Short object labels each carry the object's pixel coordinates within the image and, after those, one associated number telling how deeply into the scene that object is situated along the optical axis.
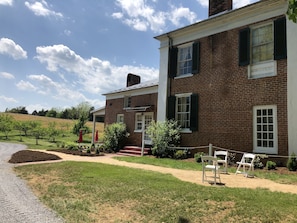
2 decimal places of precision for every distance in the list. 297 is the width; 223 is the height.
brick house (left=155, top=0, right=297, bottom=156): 11.49
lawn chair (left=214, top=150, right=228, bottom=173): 9.86
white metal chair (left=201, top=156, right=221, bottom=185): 7.77
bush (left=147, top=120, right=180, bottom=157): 15.26
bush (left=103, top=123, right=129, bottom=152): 19.75
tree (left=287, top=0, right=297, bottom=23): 3.33
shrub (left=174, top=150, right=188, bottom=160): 14.38
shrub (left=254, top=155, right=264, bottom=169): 11.33
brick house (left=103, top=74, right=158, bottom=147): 18.80
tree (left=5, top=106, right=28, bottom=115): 83.59
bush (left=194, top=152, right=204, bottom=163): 13.23
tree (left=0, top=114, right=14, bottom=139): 31.74
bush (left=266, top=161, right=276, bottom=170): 10.80
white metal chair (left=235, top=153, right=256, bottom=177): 9.30
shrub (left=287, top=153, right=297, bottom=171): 10.23
